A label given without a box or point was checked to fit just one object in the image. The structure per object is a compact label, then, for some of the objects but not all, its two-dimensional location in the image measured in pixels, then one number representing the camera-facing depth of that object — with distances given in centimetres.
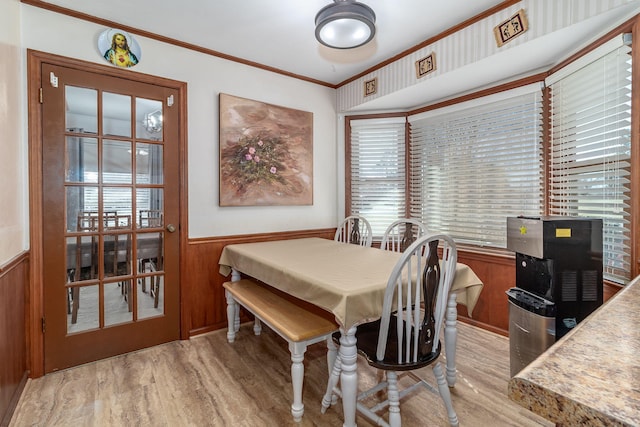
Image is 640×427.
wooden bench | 168
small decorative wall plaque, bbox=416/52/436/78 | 260
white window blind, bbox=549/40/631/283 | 182
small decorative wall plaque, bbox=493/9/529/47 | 204
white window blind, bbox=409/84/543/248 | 258
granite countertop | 43
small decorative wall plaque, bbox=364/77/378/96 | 316
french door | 218
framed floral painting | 287
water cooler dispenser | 177
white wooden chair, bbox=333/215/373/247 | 313
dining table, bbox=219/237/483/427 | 146
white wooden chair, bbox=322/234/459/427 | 141
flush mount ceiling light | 177
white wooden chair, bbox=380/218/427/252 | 270
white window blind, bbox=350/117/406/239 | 356
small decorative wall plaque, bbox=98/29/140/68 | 230
